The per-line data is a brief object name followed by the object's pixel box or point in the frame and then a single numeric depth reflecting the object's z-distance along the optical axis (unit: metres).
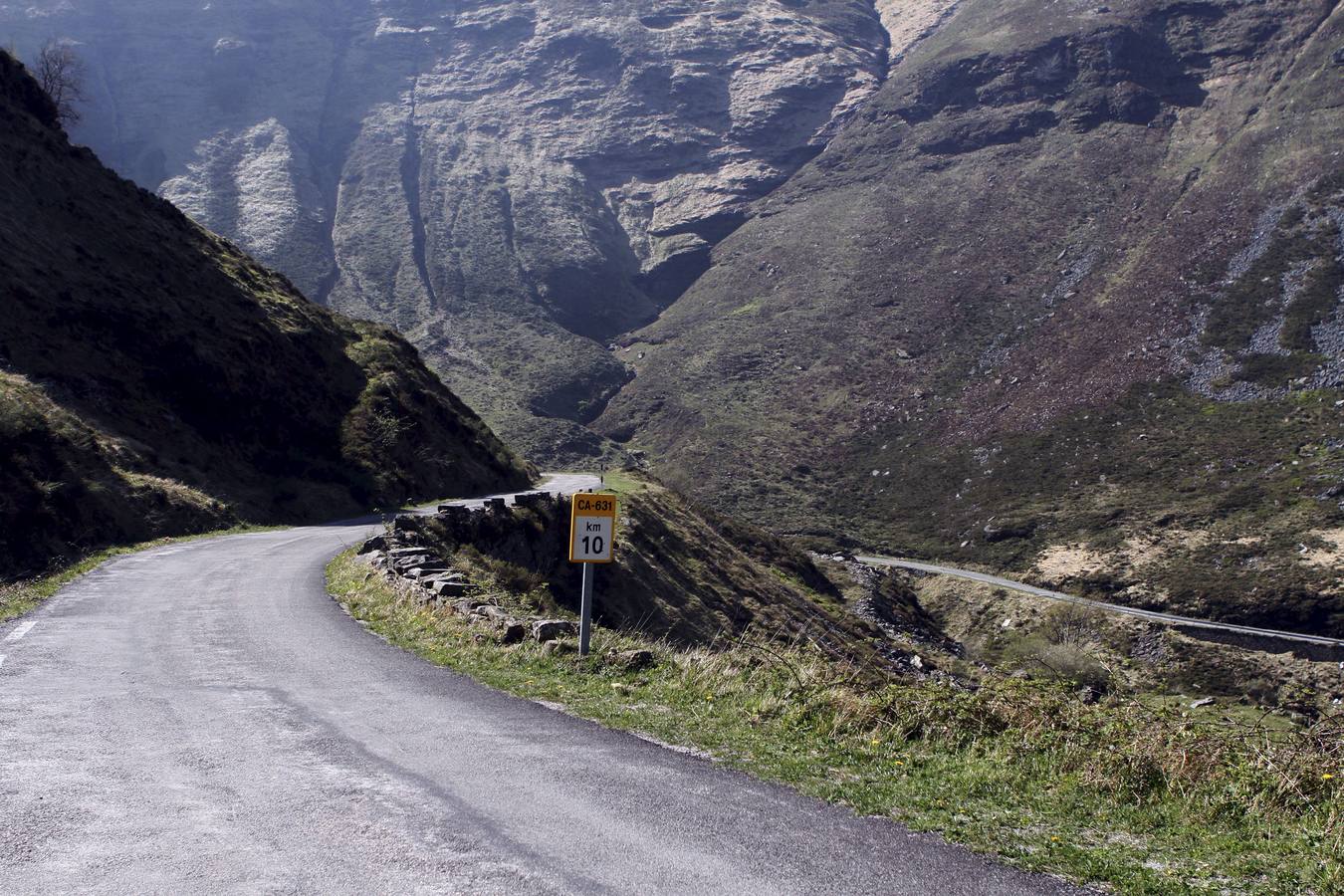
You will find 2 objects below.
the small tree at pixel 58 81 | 49.32
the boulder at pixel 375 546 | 19.44
